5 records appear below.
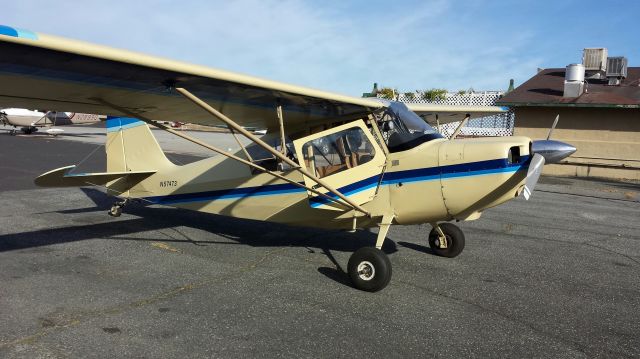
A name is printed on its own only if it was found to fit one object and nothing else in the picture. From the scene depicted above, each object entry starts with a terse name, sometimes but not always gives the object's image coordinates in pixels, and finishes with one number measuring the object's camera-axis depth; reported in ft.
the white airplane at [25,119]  118.42
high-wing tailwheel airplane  13.65
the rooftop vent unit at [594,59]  72.74
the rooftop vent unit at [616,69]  72.43
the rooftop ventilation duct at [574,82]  65.87
